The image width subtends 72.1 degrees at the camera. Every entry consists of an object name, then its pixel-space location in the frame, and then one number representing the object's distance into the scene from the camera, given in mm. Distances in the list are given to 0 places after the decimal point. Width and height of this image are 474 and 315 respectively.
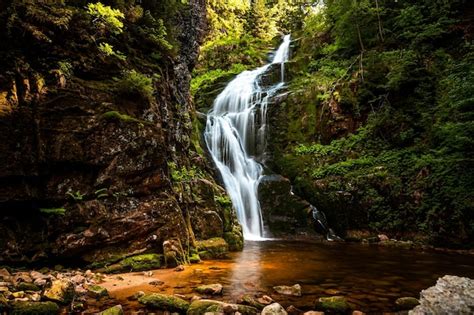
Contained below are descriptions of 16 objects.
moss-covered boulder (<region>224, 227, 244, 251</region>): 9867
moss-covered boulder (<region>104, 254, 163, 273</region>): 6277
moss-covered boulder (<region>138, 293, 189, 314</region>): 4367
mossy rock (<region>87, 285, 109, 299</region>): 4707
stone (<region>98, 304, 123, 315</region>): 3920
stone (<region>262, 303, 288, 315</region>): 4107
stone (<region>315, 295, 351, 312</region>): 4535
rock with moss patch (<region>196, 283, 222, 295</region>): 5156
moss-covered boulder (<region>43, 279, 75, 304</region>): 4254
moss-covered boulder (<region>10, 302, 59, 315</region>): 3717
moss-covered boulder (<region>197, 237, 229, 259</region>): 8487
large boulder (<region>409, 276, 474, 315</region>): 3851
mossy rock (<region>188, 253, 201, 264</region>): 7654
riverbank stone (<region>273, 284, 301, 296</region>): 5293
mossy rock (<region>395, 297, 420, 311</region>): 4688
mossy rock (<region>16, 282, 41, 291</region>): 4473
